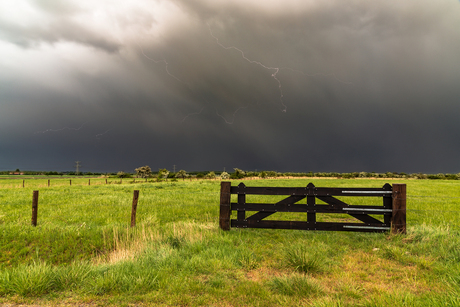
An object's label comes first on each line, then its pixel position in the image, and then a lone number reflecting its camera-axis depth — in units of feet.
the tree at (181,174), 284.82
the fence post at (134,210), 32.29
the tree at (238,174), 265.93
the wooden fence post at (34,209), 32.60
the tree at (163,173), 238.62
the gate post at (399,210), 26.75
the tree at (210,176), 259.66
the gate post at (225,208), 29.17
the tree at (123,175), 371.47
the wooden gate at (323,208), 27.09
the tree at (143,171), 361.30
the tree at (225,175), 269.15
